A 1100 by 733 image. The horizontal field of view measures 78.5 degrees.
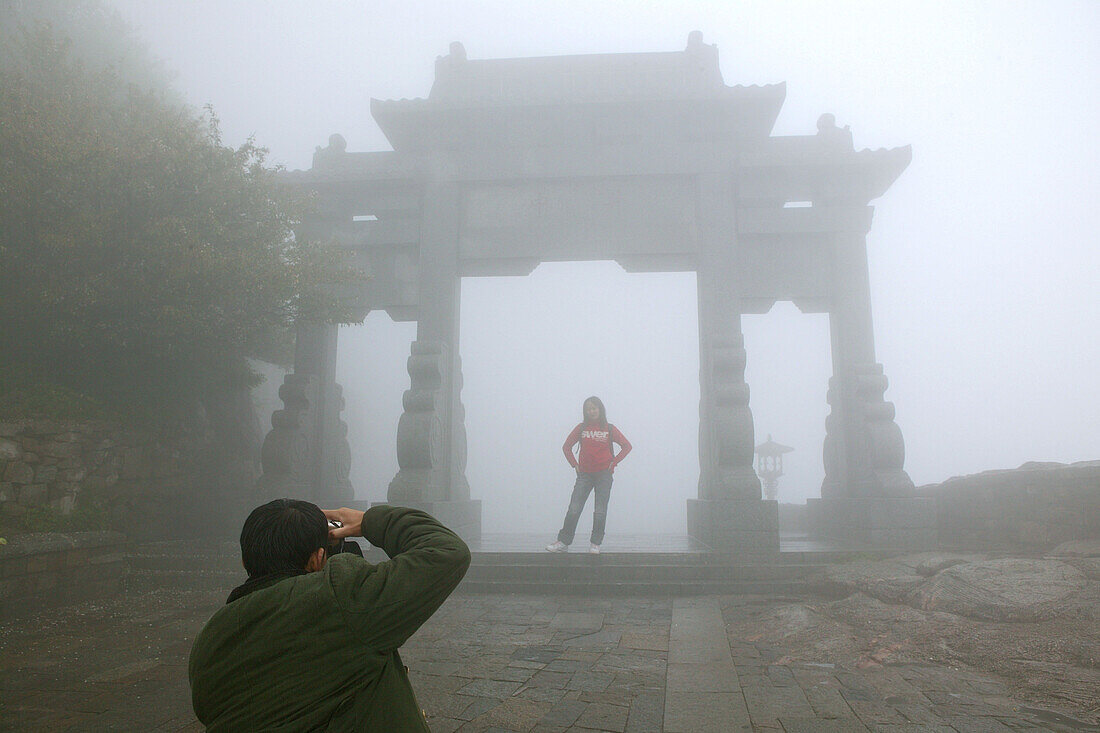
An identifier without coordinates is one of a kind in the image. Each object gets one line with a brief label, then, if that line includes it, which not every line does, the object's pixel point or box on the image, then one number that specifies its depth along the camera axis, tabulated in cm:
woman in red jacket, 699
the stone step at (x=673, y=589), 611
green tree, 711
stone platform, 621
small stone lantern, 1695
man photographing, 132
